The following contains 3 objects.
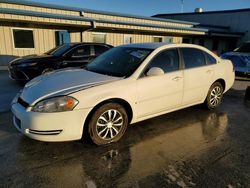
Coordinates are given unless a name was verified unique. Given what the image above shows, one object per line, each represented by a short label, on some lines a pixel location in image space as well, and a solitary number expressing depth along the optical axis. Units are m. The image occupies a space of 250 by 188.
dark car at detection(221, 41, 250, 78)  9.36
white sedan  2.77
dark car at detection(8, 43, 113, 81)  6.98
